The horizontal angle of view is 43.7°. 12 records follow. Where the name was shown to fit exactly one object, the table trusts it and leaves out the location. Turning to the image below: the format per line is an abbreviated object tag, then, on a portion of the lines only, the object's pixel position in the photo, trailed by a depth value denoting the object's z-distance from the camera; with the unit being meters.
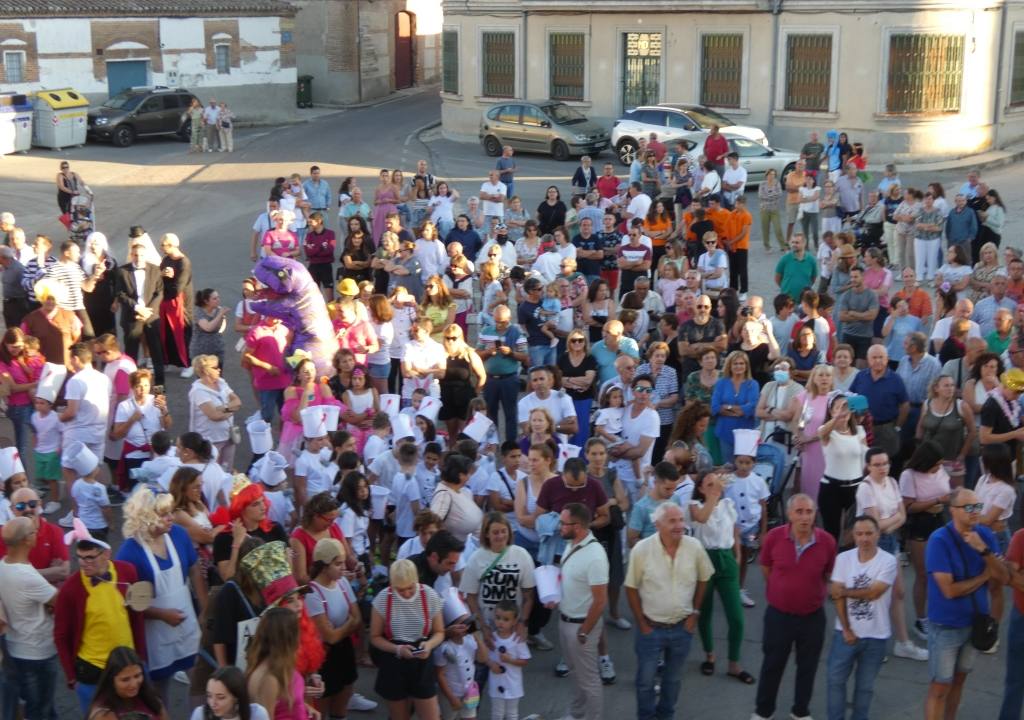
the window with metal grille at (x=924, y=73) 29.38
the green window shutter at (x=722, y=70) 32.03
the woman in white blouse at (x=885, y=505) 9.12
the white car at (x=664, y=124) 29.02
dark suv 36.03
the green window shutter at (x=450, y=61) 37.09
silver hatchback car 31.72
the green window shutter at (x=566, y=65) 34.56
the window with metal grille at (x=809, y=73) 30.67
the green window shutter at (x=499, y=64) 35.72
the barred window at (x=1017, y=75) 30.98
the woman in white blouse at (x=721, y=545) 8.85
